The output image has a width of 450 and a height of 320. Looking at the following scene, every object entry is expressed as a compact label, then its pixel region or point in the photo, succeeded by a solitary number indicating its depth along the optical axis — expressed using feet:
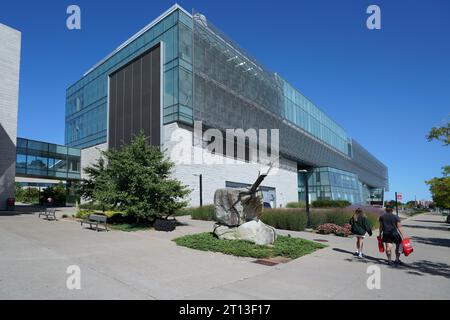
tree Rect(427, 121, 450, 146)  48.42
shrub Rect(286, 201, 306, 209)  151.61
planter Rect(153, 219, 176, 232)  54.70
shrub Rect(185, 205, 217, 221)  81.03
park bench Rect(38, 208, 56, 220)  71.06
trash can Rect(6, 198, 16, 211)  92.79
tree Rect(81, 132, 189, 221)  57.41
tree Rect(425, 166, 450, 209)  60.60
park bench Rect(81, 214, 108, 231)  53.62
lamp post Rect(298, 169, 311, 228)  65.00
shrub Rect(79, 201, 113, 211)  84.17
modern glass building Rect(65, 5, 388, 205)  108.27
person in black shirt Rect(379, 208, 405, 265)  29.37
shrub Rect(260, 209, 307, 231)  61.82
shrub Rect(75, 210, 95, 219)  74.18
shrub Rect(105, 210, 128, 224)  65.51
